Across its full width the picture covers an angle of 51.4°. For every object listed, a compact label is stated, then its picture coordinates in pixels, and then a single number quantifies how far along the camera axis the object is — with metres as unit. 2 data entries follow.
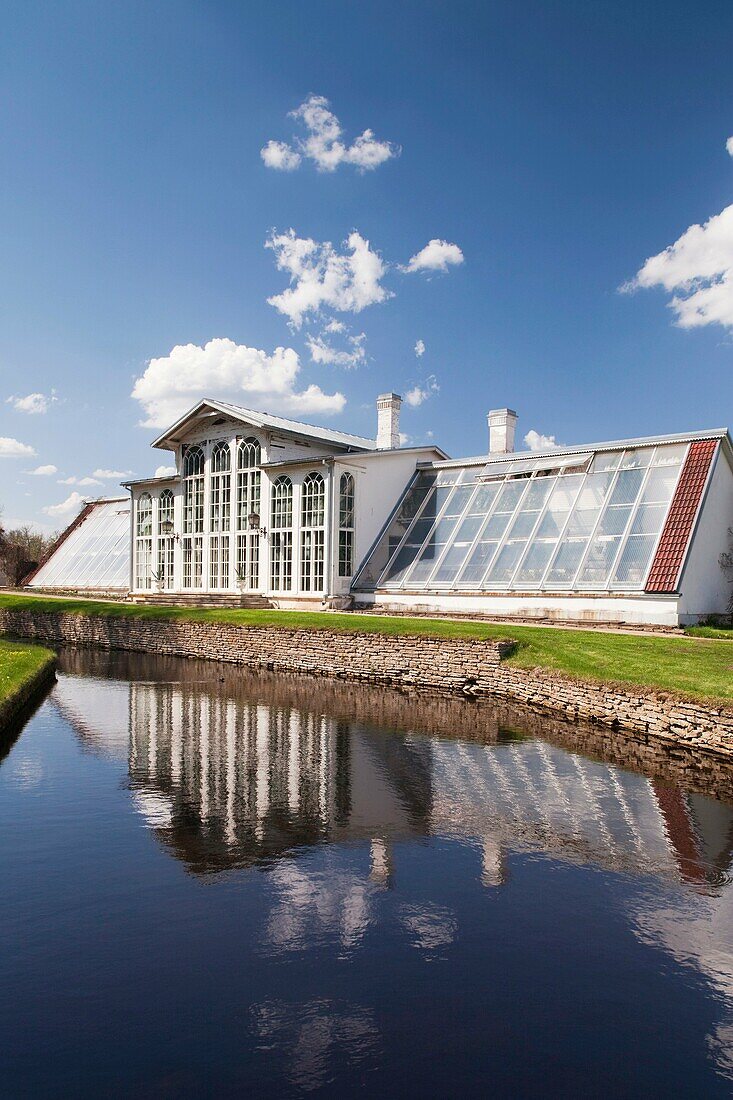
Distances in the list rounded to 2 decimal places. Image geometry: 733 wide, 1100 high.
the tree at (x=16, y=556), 60.76
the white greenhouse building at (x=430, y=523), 25.45
